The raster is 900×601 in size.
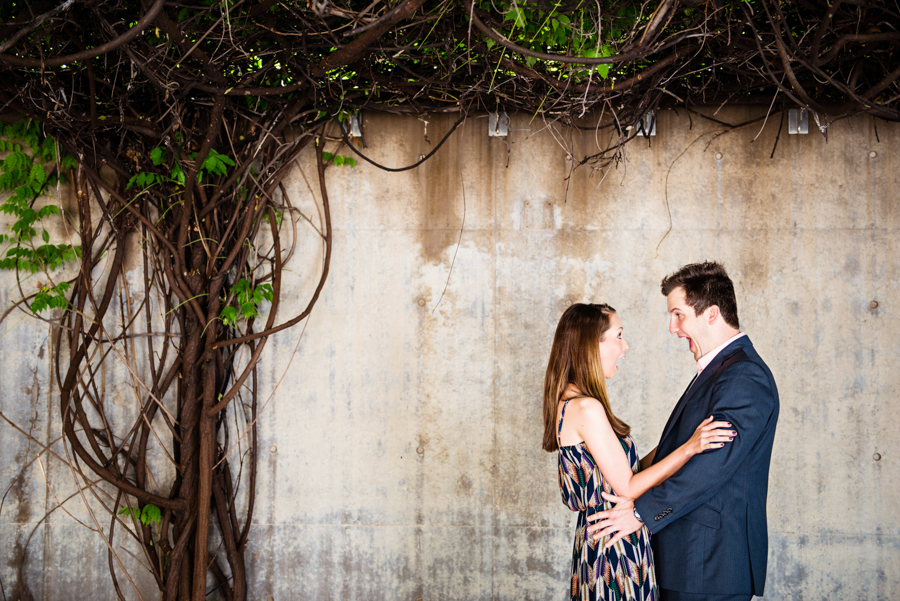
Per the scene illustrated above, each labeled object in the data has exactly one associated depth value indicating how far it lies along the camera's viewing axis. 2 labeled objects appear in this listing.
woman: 1.94
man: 1.89
